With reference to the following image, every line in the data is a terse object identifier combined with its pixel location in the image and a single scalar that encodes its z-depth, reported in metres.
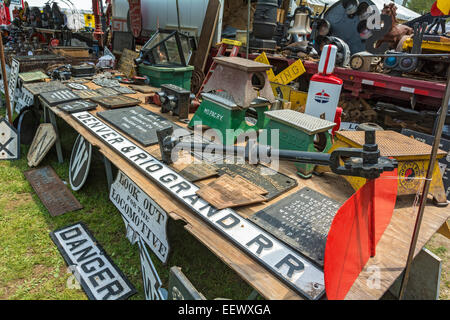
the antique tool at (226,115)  3.30
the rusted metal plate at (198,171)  2.70
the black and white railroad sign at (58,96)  4.44
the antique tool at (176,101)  4.12
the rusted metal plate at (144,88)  5.43
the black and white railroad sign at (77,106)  4.19
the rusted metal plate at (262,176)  2.56
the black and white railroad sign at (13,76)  6.05
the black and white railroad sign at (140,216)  2.70
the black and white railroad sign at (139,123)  3.49
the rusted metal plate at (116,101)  4.39
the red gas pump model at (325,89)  3.33
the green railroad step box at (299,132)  2.63
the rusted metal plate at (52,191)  3.71
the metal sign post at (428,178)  1.34
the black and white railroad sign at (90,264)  2.62
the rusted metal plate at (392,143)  2.31
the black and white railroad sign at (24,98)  5.36
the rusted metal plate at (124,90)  5.24
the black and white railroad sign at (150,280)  1.93
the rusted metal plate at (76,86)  5.37
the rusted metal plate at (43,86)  4.98
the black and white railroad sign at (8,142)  4.81
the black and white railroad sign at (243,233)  1.68
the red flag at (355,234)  1.46
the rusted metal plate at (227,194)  2.29
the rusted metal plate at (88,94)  4.86
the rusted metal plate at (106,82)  5.68
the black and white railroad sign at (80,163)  3.73
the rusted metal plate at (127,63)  6.68
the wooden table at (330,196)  1.65
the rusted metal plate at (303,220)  1.92
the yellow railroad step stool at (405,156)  2.32
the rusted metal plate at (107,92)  5.07
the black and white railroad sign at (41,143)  4.53
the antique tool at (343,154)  1.54
